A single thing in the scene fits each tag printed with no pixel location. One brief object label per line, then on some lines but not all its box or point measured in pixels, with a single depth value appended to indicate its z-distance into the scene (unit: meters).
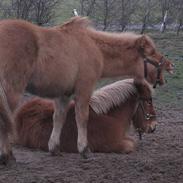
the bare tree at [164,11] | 22.31
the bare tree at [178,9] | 22.34
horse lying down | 6.91
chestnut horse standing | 5.78
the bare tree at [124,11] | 20.20
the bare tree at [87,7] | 19.55
